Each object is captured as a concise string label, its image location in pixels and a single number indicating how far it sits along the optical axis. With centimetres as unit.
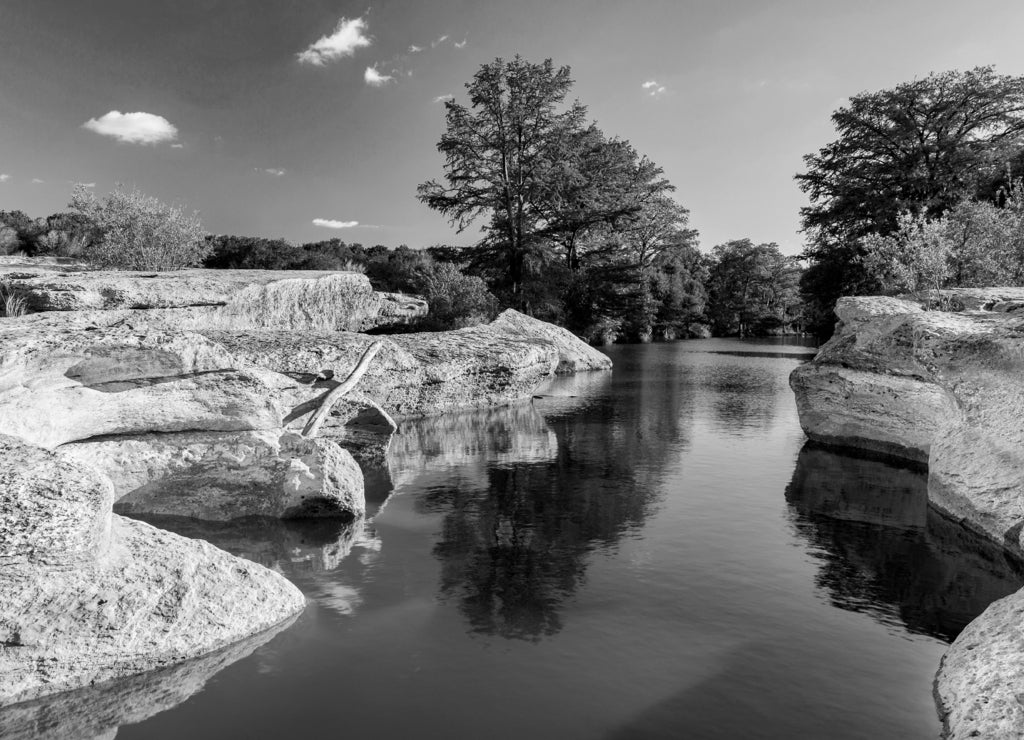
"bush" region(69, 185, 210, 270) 2656
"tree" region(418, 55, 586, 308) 4497
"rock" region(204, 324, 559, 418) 1578
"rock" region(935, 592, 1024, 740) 479
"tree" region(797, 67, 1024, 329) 4038
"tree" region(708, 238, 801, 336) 8700
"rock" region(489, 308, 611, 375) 3297
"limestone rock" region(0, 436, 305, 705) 557
